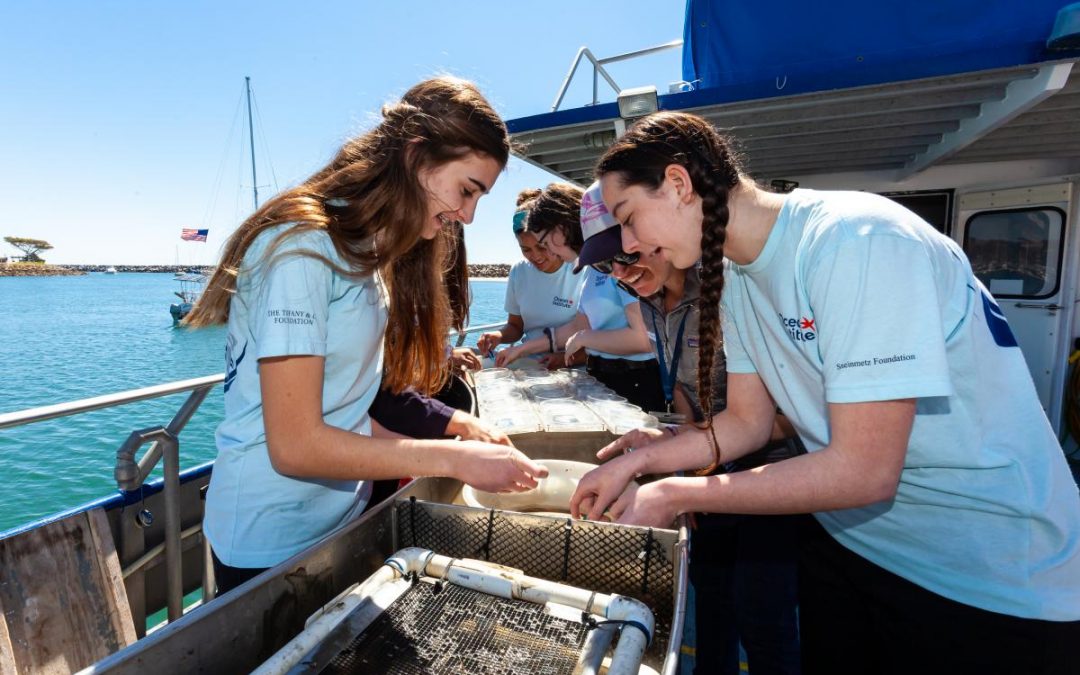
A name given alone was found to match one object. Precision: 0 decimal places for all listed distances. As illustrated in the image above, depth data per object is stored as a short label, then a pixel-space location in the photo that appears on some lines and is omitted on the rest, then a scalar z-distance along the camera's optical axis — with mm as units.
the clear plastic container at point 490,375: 3154
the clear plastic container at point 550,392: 2682
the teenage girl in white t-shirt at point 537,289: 3777
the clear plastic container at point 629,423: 2113
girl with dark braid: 1117
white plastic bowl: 1723
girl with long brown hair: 1231
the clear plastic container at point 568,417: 2164
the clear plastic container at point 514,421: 2150
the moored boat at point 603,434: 1162
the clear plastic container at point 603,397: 2607
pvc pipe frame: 871
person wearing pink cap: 3234
